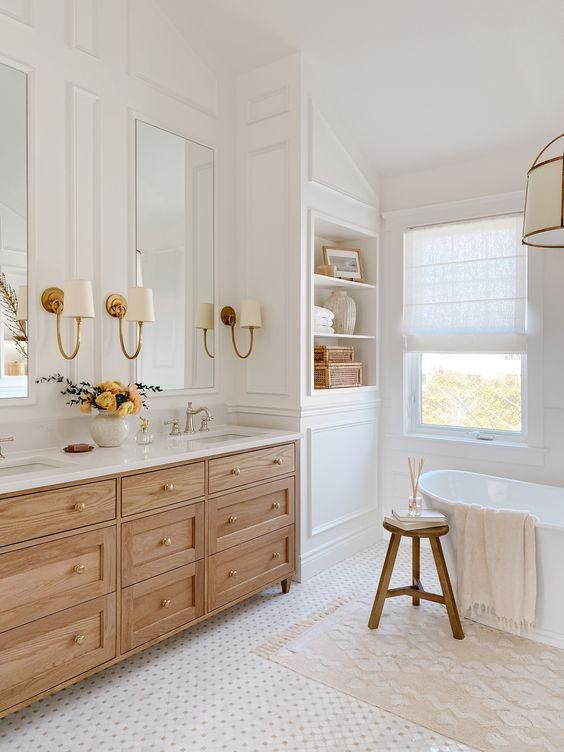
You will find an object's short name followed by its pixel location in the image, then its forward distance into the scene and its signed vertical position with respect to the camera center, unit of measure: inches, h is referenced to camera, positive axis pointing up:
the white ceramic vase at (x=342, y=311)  151.6 +14.4
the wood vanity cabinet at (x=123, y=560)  74.2 -31.4
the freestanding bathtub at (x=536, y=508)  100.6 -31.7
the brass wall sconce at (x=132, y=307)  108.7 +10.9
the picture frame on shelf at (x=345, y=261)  148.7 +27.6
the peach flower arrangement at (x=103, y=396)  99.1 -6.0
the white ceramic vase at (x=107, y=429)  101.0 -12.0
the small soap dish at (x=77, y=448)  96.0 -14.8
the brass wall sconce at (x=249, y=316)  129.3 +11.0
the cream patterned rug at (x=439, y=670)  78.9 -50.5
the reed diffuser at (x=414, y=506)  109.3 -28.1
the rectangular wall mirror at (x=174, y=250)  116.0 +24.5
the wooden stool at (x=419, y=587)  103.8 -41.5
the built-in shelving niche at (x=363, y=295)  152.1 +19.4
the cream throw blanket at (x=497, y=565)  102.0 -37.5
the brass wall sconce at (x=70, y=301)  96.8 +10.6
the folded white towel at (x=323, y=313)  137.6 +12.8
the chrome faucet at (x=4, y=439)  90.5 -12.9
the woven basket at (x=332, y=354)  138.8 +2.5
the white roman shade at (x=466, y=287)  138.9 +20.2
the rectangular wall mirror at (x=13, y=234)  93.4 +21.5
